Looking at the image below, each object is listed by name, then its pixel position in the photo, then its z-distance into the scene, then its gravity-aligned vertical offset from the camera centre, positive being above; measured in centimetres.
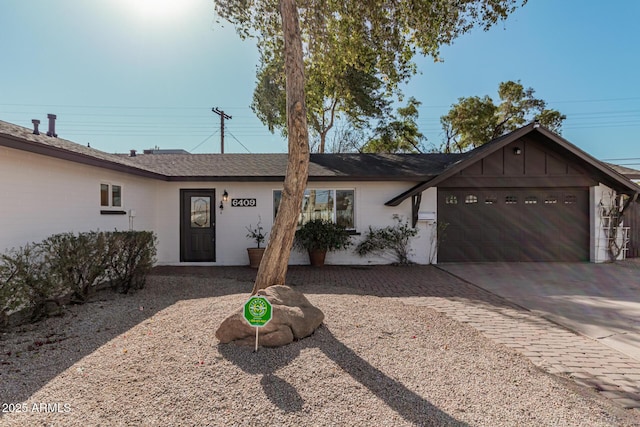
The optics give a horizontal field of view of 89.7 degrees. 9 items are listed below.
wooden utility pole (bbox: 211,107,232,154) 2164 +624
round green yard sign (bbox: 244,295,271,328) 310 -97
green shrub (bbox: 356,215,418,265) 930 -83
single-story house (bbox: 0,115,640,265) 905 +28
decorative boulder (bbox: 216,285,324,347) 328 -121
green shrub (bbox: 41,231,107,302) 474 -76
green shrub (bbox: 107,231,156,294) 559 -88
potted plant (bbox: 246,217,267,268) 892 -68
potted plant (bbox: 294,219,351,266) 888 -72
